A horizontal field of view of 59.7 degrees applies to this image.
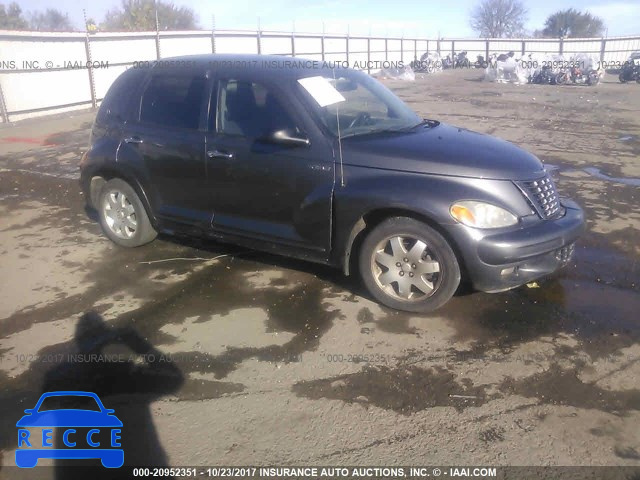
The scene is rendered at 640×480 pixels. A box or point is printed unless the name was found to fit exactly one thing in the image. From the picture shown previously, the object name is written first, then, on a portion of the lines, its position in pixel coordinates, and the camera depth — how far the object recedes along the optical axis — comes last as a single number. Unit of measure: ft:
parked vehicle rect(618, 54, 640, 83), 104.47
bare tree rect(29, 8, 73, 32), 166.39
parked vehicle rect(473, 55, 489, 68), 162.04
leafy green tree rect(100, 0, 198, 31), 127.75
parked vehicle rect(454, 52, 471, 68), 165.37
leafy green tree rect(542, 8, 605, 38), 220.23
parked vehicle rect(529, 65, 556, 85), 102.12
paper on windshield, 14.75
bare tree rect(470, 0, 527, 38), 250.16
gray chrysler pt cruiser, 12.75
